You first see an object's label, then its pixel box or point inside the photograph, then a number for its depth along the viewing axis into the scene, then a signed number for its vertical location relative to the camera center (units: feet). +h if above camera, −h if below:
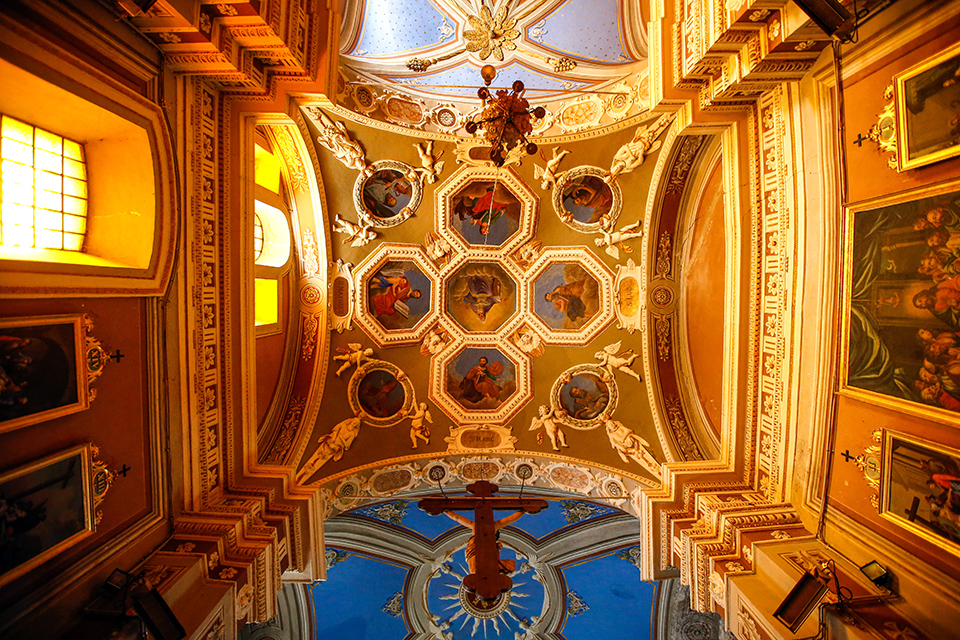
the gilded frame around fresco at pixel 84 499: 13.91 -6.31
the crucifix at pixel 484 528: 19.44 -10.32
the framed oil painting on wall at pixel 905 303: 14.58 +0.54
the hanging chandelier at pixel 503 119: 23.25 +10.17
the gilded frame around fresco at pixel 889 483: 15.06 -6.16
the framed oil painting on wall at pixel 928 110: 13.74 +6.50
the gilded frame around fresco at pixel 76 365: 14.51 -1.60
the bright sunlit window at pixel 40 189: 16.76 +5.01
